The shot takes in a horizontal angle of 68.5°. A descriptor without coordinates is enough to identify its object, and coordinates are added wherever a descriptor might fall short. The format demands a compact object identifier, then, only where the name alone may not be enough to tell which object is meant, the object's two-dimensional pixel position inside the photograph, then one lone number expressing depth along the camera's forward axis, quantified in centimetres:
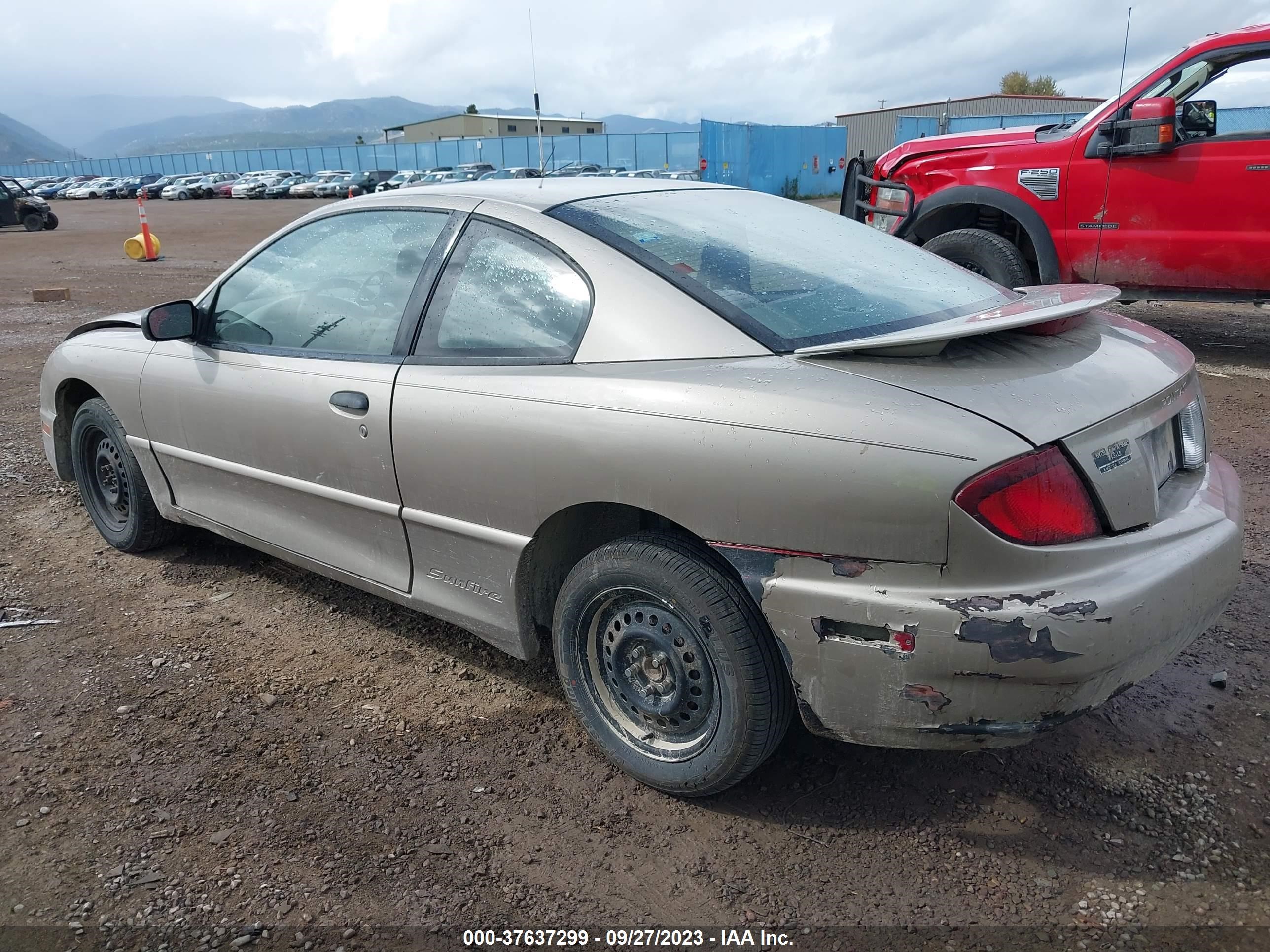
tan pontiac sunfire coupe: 196
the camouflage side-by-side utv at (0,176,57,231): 2761
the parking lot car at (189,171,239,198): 5325
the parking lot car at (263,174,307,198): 5147
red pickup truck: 619
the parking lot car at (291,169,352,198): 4988
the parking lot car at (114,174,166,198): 5572
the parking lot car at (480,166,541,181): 3158
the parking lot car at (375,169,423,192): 3956
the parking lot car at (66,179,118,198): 5766
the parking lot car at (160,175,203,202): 5269
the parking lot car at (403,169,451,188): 3785
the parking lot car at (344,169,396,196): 4303
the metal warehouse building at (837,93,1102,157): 3972
